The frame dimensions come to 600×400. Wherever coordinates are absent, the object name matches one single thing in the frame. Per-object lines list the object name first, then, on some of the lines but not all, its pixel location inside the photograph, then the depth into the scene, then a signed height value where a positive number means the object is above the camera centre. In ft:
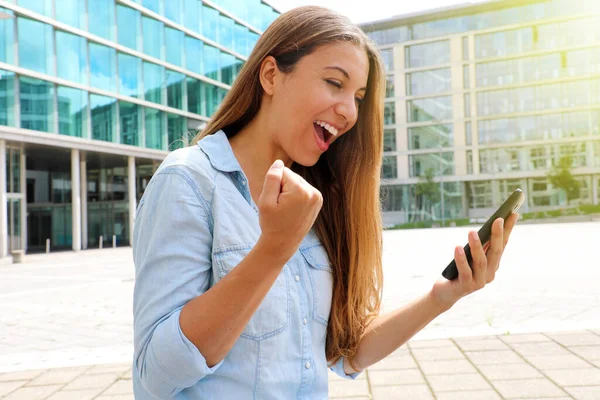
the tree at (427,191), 180.75 +5.00
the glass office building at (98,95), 75.51 +19.00
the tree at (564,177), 164.66 +7.76
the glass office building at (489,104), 171.83 +32.49
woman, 3.72 -0.25
